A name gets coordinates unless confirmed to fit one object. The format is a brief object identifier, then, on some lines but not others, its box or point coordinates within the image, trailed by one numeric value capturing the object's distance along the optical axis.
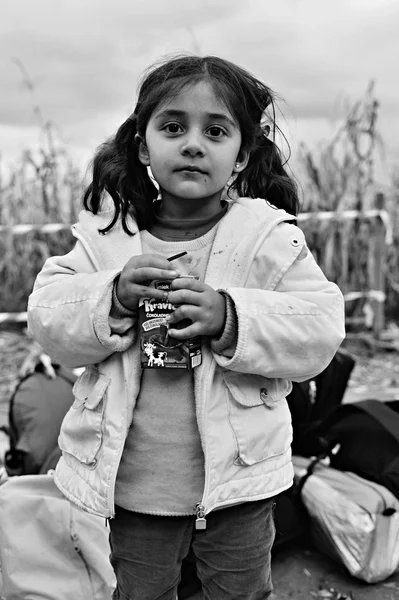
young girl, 1.56
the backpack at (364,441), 2.72
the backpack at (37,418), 2.76
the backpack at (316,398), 2.79
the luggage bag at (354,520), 2.54
